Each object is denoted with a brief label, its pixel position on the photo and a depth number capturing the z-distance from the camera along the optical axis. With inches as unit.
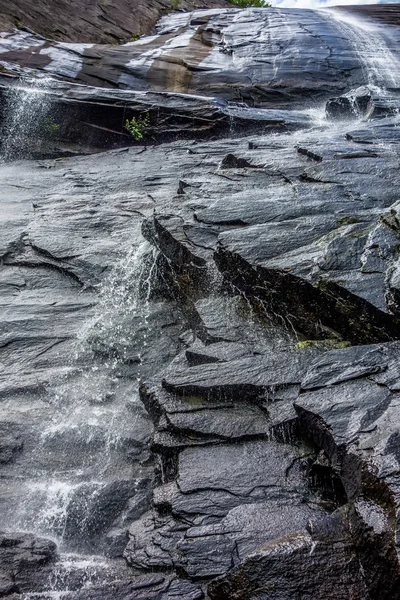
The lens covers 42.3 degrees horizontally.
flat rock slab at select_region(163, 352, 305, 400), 271.4
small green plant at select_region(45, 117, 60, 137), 717.3
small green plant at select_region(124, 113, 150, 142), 705.0
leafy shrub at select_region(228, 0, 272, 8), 1578.5
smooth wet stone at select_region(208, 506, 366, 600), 174.9
